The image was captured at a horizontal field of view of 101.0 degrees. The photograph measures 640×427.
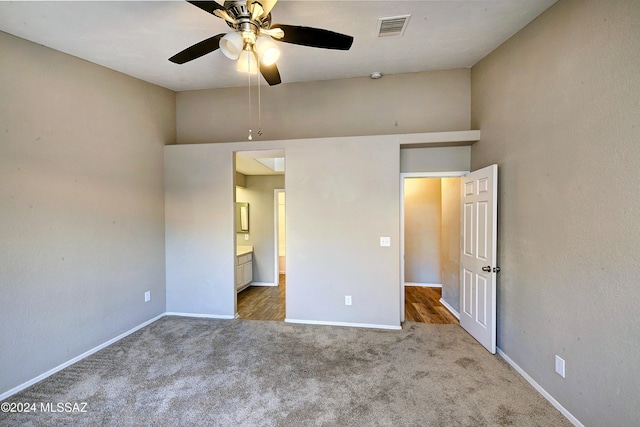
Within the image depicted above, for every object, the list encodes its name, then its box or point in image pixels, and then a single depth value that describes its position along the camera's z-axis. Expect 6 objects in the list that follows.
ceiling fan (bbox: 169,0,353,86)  1.63
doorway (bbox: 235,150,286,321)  5.35
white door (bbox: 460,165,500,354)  2.71
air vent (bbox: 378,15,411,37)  2.35
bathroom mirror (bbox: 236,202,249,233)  5.67
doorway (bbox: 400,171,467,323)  4.39
